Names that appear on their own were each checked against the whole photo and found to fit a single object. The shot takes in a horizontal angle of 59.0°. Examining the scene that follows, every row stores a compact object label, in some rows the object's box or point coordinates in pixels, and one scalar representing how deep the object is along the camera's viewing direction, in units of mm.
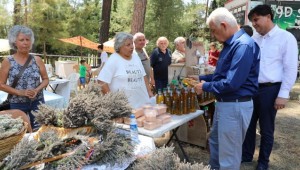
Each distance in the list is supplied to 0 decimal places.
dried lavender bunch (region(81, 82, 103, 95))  1394
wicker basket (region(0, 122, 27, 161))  1076
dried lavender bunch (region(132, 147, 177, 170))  1062
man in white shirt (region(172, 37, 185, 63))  4859
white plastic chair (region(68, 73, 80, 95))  6785
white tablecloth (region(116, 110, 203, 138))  2082
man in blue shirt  1978
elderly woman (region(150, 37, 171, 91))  4777
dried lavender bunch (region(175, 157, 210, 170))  1054
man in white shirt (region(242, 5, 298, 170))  2598
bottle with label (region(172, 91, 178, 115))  2654
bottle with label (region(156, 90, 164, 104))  2676
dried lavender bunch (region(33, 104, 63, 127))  1361
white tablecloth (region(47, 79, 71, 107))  6066
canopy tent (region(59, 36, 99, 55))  11898
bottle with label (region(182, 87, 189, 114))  2723
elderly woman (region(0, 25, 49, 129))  2416
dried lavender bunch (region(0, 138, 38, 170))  1000
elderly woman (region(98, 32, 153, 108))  2547
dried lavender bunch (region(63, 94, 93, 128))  1262
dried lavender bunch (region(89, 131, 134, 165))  1196
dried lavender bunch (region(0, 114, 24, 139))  1100
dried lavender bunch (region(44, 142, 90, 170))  1088
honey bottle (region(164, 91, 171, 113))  2664
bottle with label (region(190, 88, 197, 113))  2814
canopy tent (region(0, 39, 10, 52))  9297
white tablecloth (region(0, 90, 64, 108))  3505
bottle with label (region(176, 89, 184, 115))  2674
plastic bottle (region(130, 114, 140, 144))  1540
